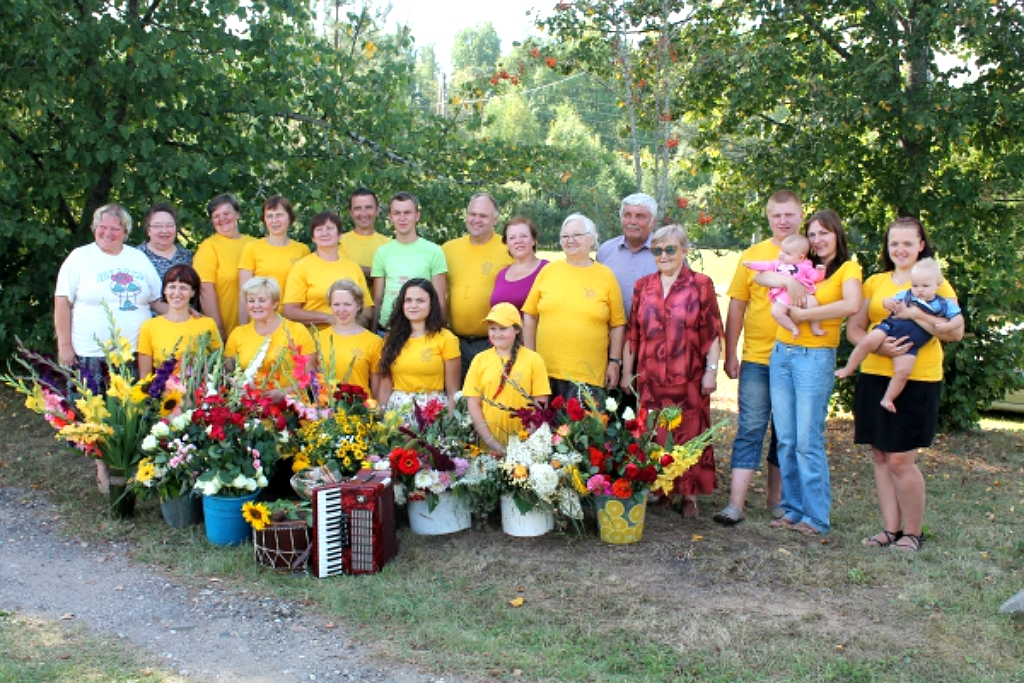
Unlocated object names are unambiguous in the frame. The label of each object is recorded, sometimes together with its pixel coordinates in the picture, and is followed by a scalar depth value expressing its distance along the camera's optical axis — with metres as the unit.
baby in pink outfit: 5.28
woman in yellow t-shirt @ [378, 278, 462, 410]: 5.86
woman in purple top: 6.04
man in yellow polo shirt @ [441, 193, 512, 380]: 6.32
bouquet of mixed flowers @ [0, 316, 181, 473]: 5.58
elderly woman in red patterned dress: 5.66
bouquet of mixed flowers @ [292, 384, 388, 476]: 5.44
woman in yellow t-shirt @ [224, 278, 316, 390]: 5.87
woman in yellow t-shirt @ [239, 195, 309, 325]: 6.31
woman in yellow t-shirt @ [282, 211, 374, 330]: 6.18
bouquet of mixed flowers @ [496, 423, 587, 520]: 5.24
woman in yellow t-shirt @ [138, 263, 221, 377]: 5.91
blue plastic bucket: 5.33
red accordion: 4.88
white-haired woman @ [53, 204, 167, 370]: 6.00
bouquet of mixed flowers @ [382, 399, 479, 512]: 5.35
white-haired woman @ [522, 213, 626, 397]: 5.82
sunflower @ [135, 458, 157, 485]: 5.38
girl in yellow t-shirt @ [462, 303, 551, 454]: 5.62
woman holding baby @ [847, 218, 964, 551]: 5.08
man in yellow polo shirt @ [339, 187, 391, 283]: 6.59
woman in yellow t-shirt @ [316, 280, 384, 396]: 5.91
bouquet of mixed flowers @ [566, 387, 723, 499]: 5.27
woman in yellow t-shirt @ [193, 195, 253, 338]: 6.41
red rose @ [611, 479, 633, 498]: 5.21
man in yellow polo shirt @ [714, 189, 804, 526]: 5.53
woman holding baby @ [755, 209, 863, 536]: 5.29
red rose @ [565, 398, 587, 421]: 5.32
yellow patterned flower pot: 5.35
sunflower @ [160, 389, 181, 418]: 5.62
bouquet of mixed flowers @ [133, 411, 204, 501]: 5.38
